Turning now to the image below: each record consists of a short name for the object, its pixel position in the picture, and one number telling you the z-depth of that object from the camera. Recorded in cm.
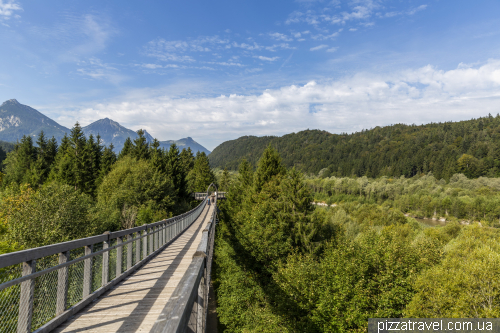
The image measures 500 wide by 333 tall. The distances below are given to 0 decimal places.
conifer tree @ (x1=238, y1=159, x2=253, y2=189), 4094
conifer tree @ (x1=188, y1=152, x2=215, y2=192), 6600
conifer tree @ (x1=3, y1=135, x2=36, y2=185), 4541
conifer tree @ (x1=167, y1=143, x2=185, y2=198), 4513
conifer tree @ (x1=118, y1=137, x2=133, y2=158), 4984
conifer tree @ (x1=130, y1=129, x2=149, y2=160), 4767
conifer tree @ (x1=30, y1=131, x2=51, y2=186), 4321
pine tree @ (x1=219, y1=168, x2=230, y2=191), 7782
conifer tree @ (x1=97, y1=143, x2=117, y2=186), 4404
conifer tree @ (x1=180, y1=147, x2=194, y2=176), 7685
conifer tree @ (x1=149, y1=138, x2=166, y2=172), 4200
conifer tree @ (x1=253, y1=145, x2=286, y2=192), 3328
